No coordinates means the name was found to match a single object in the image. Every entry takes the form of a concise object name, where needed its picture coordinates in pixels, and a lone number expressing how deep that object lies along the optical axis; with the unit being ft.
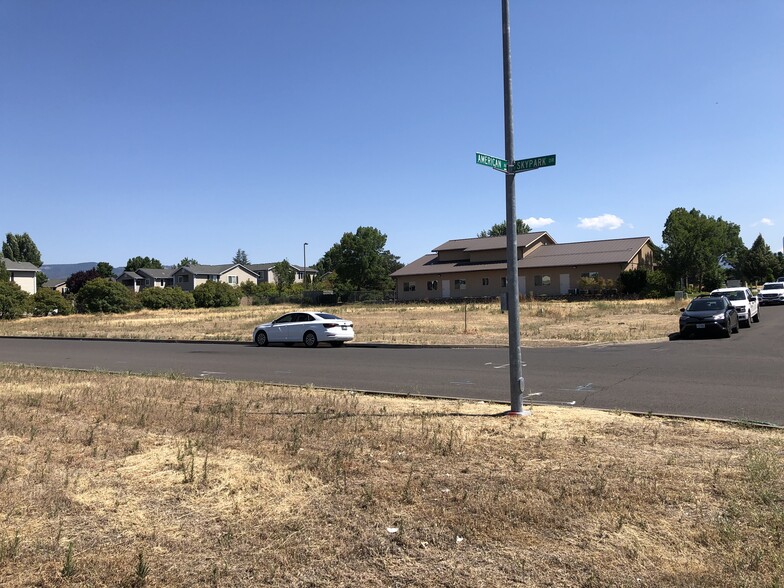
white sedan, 79.05
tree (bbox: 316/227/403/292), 274.16
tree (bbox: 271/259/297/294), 373.20
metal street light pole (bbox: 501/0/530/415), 29.17
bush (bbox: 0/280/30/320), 163.73
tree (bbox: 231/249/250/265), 644.64
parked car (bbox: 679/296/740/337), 73.00
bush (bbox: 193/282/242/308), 223.71
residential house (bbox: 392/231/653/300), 186.50
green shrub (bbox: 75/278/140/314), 190.19
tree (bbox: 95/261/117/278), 365.94
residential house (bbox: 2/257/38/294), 277.78
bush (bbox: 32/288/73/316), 179.44
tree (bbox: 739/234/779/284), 296.51
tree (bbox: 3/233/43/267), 372.38
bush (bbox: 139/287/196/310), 207.21
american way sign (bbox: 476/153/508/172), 27.94
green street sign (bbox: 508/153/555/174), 27.94
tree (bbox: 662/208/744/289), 193.26
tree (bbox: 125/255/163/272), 433.07
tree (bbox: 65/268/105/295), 311.88
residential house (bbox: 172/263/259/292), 352.08
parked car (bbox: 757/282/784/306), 149.69
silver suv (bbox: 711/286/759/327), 88.99
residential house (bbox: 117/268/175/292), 359.66
